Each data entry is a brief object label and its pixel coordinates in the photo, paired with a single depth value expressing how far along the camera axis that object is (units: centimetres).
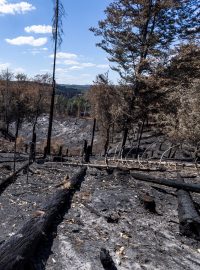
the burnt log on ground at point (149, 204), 571
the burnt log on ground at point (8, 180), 691
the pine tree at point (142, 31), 1294
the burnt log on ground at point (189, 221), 464
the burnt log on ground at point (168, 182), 647
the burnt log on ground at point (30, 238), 327
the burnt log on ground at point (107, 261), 366
